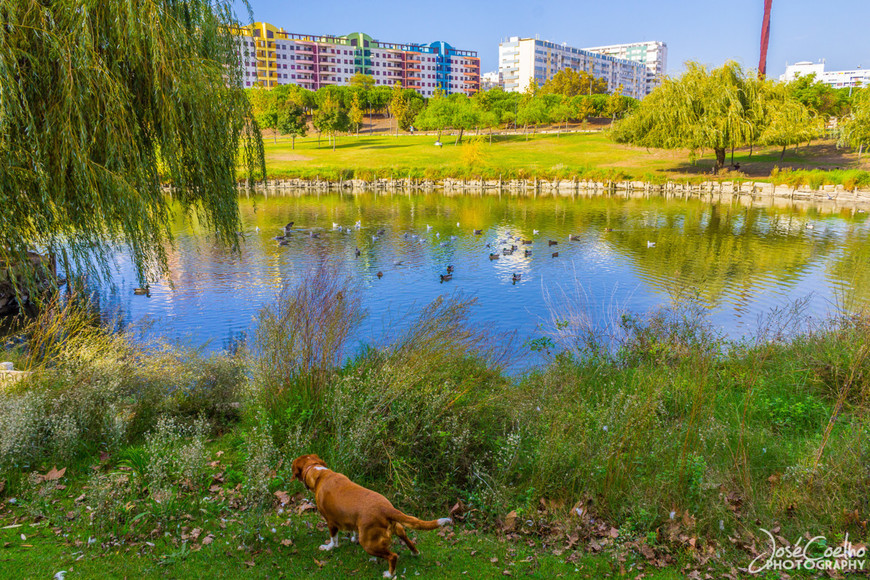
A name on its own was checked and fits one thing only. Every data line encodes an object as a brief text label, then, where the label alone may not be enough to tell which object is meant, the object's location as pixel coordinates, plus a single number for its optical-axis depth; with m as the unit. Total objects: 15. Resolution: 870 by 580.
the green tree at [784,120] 50.30
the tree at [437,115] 81.12
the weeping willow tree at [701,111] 49.78
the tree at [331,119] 80.56
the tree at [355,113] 91.44
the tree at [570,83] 119.00
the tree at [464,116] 80.50
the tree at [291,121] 79.57
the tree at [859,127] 45.88
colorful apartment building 147.00
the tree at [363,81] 126.25
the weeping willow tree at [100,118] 8.46
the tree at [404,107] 93.94
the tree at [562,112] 92.00
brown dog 4.56
